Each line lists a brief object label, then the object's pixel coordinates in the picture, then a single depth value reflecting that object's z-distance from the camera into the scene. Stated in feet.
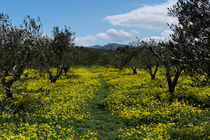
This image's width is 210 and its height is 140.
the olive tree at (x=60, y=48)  101.17
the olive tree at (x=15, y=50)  33.63
